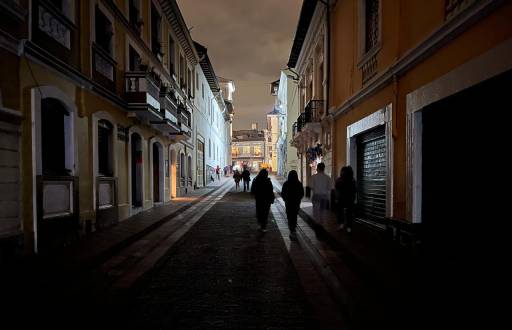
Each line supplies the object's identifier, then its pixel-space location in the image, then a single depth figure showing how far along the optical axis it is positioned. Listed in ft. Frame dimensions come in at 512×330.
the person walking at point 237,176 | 93.86
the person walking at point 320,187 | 35.06
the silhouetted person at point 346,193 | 28.94
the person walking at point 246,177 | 92.17
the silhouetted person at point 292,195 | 31.58
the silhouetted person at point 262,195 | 32.96
